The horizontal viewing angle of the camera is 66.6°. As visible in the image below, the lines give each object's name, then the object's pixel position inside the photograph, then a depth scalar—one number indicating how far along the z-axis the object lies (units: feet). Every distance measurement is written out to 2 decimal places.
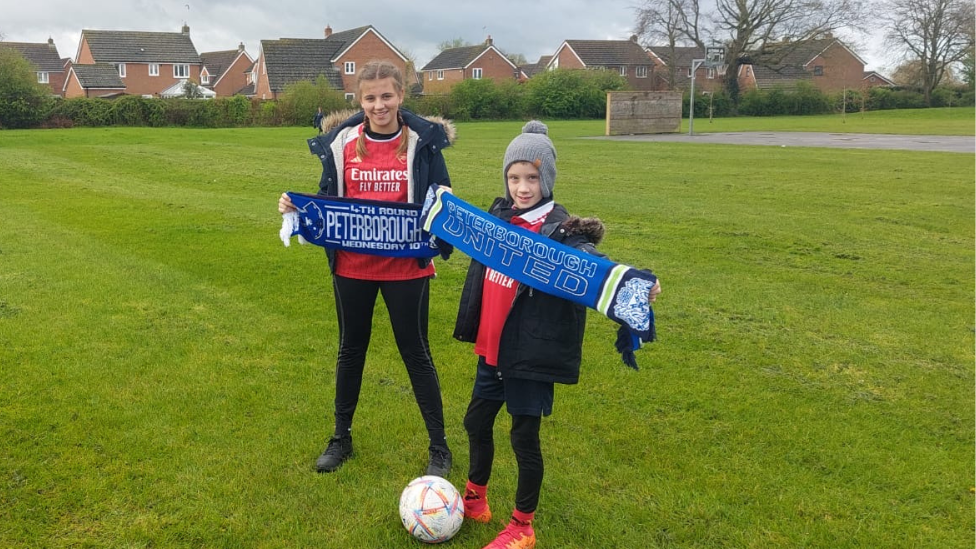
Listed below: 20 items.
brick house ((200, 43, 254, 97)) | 269.85
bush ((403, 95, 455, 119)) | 158.30
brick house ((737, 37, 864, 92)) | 250.57
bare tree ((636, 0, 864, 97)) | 192.13
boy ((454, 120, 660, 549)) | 10.95
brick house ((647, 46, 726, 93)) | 223.30
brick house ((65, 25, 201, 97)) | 239.50
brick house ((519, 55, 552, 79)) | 316.40
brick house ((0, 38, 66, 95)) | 264.72
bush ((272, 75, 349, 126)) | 143.43
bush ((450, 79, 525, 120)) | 166.91
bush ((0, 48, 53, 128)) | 121.49
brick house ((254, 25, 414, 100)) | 208.03
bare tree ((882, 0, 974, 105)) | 204.74
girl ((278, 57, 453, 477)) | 12.80
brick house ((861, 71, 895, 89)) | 272.31
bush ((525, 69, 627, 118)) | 177.47
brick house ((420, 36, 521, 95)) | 258.78
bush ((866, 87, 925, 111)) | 202.39
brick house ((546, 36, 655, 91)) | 261.03
